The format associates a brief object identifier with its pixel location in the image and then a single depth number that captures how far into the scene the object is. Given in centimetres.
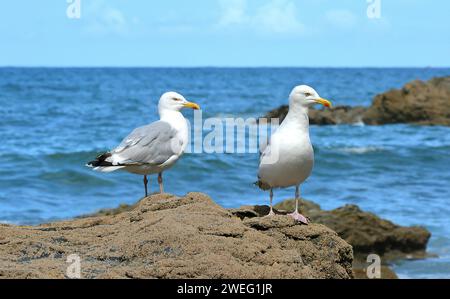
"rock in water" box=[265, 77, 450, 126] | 2709
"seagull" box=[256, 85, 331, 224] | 491
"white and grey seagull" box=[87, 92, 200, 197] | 628
